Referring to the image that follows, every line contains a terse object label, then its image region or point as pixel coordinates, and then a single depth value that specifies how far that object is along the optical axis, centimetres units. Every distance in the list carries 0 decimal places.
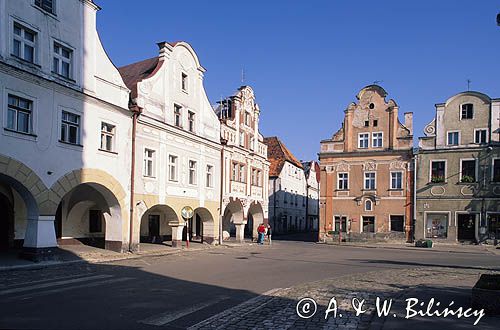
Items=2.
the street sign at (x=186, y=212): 2662
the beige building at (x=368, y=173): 4019
